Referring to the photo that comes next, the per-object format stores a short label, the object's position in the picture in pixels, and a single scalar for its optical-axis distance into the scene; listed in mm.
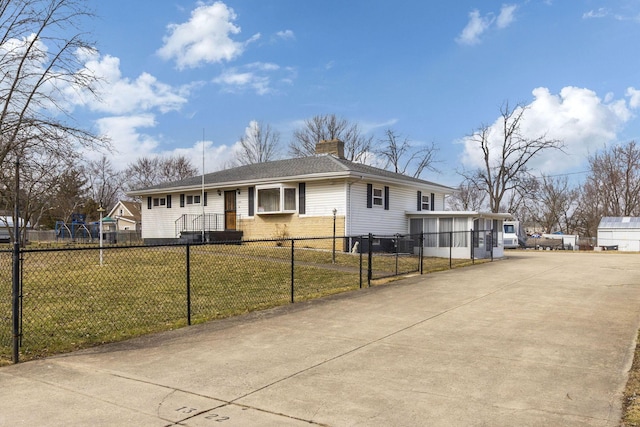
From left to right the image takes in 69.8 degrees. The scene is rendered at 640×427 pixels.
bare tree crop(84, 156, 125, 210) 60188
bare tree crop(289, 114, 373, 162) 48188
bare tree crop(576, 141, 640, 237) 48731
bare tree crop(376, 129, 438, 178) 47188
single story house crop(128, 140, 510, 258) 21297
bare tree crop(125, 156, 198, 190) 59616
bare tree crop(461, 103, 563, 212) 44062
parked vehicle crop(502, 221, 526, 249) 37438
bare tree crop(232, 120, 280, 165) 49500
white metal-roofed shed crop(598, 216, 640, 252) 38625
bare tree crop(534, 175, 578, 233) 60219
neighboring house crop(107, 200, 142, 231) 55750
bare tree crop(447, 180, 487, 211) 65250
